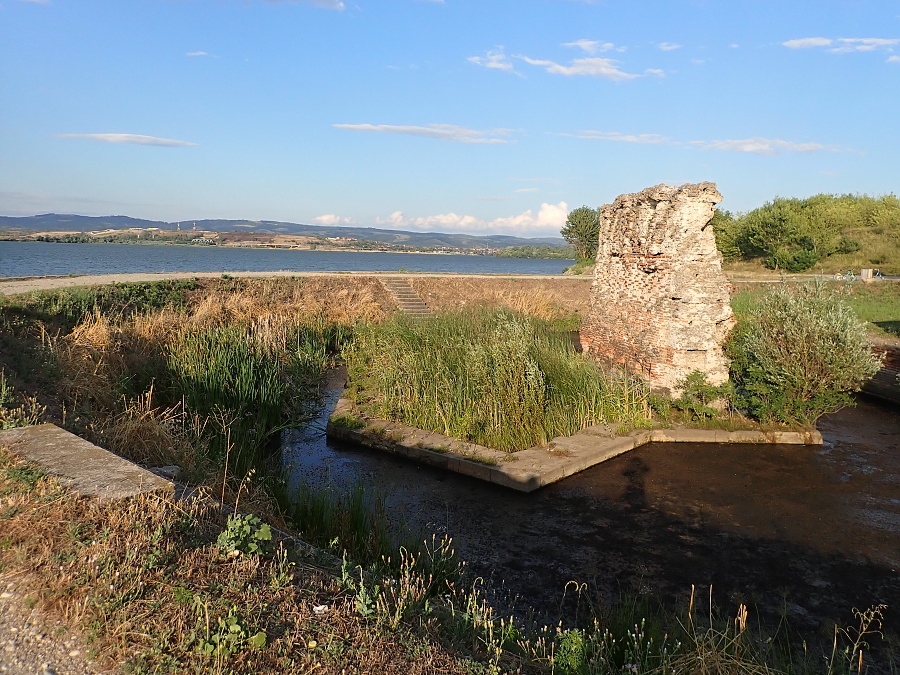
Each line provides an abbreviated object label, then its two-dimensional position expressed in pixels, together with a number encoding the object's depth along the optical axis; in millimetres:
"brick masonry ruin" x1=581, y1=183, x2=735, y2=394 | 10859
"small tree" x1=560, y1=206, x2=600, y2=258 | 50438
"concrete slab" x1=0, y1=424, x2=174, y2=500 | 3977
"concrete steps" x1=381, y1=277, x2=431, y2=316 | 23438
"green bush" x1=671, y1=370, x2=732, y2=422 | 10508
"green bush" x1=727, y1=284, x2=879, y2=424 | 9555
